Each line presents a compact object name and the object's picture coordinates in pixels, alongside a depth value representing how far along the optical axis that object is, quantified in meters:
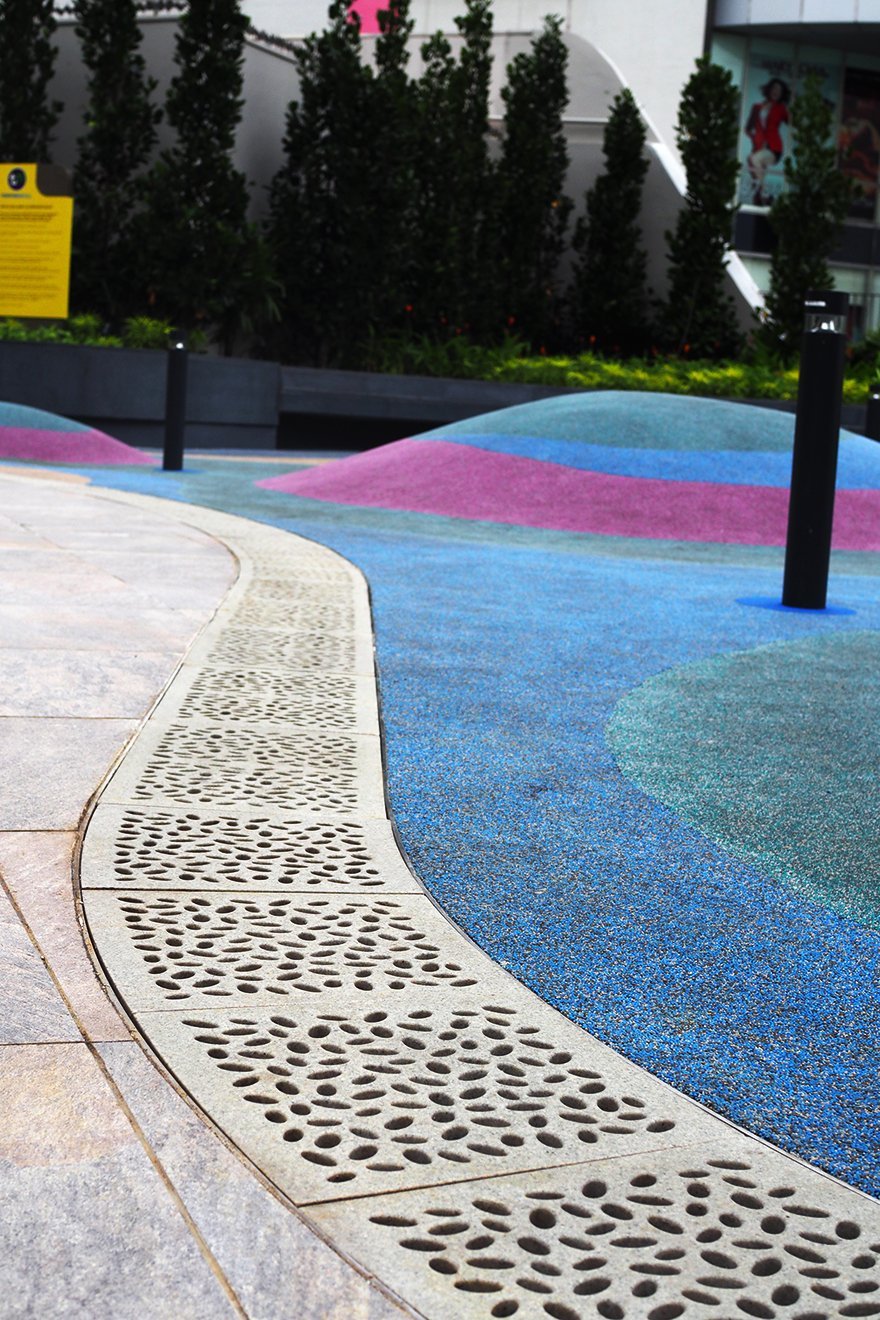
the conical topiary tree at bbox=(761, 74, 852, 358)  26.83
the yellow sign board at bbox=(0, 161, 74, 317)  20.50
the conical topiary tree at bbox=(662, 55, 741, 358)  26.56
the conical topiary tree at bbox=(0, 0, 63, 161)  22.06
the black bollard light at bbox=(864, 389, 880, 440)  18.31
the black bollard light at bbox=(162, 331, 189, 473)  16.09
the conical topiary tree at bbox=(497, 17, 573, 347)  26.83
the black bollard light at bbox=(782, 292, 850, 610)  7.83
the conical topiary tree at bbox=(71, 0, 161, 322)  22.34
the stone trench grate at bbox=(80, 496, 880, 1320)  1.81
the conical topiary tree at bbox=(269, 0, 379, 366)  24.12
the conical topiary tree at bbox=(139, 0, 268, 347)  22.39
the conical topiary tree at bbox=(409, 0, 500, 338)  25.47
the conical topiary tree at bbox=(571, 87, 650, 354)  27.72
